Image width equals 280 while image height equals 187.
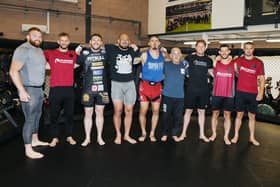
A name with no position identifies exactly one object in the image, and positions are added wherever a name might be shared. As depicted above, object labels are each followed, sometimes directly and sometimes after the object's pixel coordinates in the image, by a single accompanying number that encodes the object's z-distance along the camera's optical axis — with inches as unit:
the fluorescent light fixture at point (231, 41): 385.3
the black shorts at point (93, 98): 141.3
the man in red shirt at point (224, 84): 153.1
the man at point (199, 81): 154.1
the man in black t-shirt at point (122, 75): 142.3
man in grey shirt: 119.3
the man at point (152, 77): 148.8
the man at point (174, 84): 153.1
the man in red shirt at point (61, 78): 137.5
